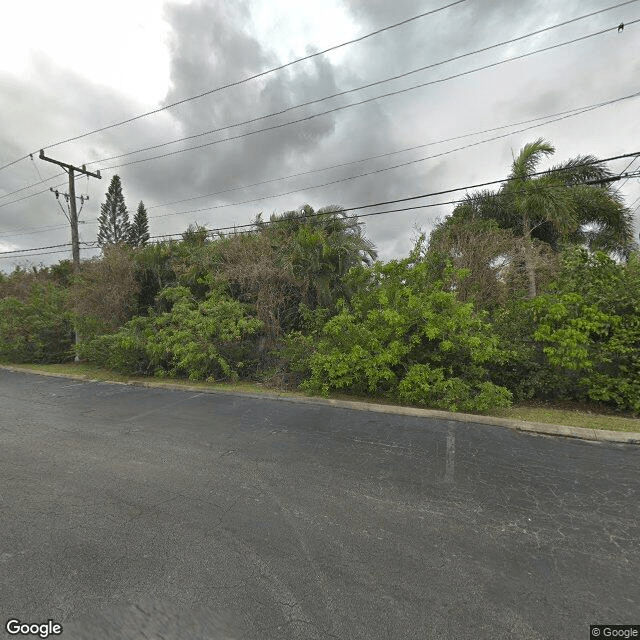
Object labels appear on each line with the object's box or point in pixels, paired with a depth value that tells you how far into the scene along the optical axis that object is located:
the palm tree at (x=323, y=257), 9.99
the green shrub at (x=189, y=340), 9.31
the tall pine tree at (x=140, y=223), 45.05
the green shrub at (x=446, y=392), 6.07
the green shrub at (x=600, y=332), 6.02
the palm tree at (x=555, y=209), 11.97
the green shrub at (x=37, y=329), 14.59
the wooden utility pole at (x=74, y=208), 14.69
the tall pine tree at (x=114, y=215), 43.38
